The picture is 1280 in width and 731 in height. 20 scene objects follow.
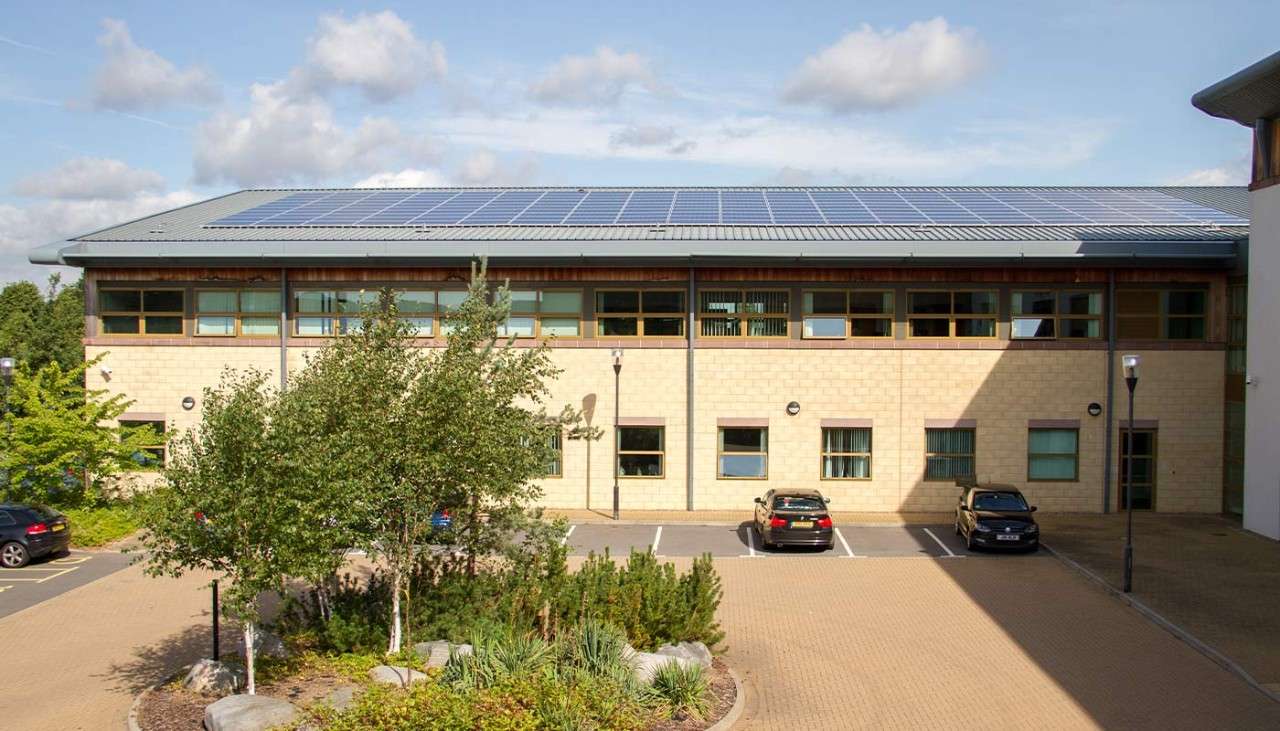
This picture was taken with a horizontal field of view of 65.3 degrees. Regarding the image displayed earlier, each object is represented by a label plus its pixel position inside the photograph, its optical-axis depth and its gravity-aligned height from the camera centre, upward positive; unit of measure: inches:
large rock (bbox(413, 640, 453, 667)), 550.3 -167.8
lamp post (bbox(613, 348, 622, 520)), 1019.9 -43.9
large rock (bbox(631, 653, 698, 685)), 528.7 -167.9
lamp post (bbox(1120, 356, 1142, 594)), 735.7 -101.1
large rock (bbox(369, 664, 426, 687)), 522.9 -172.5
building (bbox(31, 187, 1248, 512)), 1072.2 +8.7
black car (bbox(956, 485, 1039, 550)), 884.6 -148.4
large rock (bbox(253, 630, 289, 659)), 576.1 -172.9
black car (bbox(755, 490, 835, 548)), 893.2 -153.5
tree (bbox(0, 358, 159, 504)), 973.8 -94.0
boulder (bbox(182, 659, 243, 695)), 533.6 -177.8
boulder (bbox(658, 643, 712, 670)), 569.0 -172.8
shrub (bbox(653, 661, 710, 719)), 507.2 -174.5
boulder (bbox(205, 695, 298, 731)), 462.6 -172.0
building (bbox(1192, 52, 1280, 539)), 892.6 +58.2
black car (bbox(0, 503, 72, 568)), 864.9 -163.9
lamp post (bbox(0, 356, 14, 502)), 988.4 -28.4
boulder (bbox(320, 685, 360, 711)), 490.9 -175.7
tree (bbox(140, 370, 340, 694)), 474.0 -75.6
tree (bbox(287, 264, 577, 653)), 524.1 -44.3
